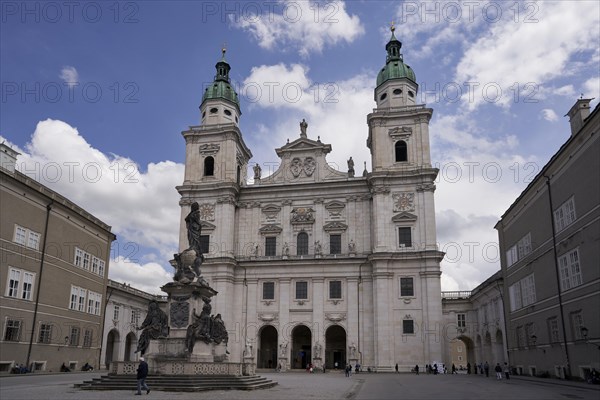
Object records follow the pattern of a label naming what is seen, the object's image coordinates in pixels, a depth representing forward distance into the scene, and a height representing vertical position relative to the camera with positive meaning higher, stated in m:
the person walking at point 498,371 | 34.50 -1.56
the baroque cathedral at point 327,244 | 47.75 +9.25
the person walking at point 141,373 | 18.45 -1.01
